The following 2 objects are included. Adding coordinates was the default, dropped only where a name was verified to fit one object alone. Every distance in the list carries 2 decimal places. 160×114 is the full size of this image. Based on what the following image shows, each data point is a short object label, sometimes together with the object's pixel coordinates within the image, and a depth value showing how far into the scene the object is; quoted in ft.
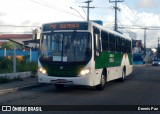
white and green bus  51.37
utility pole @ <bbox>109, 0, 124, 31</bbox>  194.78
